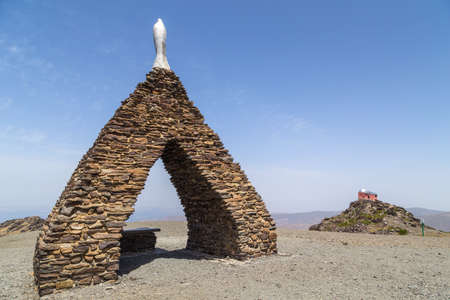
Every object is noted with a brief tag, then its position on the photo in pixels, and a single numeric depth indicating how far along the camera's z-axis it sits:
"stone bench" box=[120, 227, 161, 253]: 11.94
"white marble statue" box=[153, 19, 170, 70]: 10.34
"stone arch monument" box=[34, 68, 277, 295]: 6.96
